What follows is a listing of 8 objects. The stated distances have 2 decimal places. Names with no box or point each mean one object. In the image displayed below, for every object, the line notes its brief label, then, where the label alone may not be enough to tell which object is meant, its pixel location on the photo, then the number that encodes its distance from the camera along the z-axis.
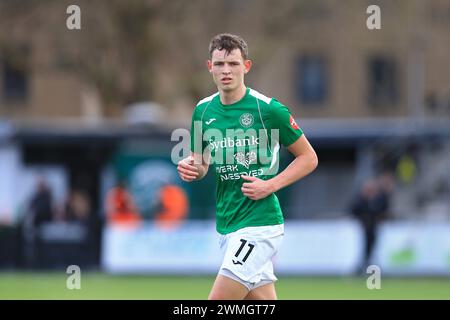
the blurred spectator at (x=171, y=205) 27.22
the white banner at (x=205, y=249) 23.97
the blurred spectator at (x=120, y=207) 25.25
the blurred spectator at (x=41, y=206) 25.69
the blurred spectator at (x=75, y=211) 26.03
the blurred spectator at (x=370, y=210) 23.36
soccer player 8.16
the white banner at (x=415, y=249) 23.70
